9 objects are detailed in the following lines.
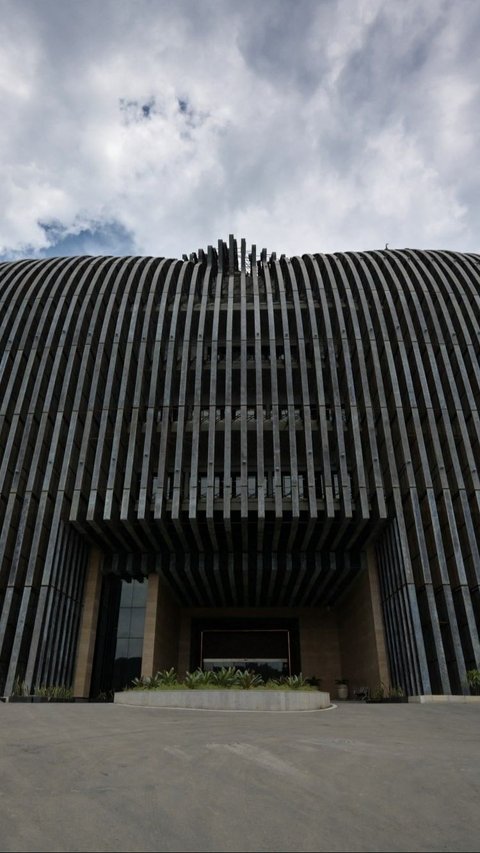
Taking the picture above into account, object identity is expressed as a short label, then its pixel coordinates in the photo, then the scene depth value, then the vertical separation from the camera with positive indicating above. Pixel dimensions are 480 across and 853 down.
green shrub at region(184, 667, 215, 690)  17.05 +0.86
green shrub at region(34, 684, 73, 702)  20.26 +0.69
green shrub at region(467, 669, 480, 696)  18.89 +0.83
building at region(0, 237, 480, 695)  22.23 +9.56
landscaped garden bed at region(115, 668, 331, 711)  14.95 +0.41
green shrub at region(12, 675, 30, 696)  19.73 +0.76
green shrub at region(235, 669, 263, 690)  16.59 +0.84
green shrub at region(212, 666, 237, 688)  16.98 +0.88
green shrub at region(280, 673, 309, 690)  17.05 +0.77
